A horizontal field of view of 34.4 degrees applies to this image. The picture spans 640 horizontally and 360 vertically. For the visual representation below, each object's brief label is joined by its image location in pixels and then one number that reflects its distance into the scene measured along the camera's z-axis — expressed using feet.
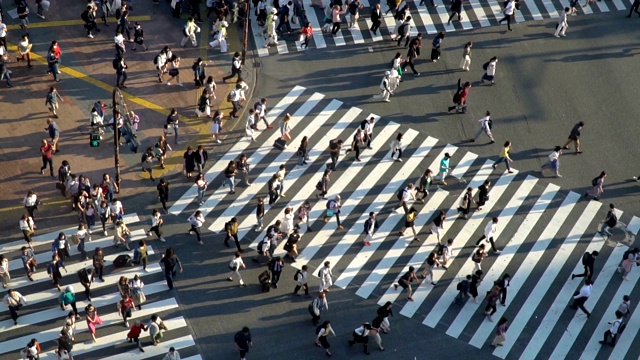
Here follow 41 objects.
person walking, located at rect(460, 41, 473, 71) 151.74
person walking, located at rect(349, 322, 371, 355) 116.16
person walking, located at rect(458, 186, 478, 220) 132.16
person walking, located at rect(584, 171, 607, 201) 135.54
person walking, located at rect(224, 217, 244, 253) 124.98
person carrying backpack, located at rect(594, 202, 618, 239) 131.44
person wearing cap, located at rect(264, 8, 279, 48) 152.97
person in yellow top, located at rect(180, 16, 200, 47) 152.15
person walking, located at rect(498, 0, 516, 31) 158.44
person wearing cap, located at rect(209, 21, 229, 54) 152.97
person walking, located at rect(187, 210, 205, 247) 125.90
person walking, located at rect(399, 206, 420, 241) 129.18
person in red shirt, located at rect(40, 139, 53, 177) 132.16
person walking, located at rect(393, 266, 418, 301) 122.12
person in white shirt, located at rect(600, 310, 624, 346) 119.85
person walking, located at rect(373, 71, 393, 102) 147.24
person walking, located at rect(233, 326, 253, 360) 113.80
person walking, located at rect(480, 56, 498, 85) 149.59
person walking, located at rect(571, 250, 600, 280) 125.49
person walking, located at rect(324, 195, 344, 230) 129.70
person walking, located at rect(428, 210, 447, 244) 129.08
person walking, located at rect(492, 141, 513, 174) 137.69
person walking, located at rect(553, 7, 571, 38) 158.96
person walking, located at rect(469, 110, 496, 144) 142.00
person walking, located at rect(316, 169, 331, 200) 132.67
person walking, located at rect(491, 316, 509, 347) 118.01
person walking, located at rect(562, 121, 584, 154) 141.18
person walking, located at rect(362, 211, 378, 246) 127.65
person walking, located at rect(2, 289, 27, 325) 115.85
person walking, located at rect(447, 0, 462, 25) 159.33
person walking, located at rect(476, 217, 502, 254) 128.47
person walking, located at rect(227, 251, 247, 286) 122.21
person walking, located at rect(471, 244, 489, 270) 125.90
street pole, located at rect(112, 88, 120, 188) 123.21
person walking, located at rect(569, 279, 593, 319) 122.52
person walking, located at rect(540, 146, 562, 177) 137.90
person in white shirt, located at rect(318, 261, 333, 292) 121.19
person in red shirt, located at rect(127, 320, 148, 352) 115.34
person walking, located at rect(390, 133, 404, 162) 138.31
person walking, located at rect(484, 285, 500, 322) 121.49
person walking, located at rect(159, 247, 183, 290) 119.75
